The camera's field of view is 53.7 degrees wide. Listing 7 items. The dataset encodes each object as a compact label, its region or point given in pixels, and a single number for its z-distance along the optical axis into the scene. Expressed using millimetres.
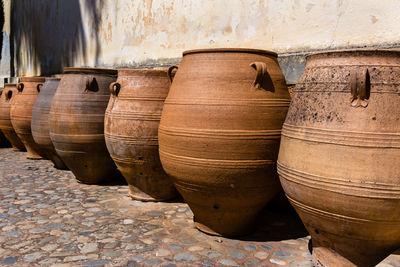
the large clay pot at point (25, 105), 5977
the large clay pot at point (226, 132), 2709
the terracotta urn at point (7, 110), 6758
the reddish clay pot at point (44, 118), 5289
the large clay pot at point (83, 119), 4430
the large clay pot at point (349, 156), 2008
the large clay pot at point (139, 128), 3756
